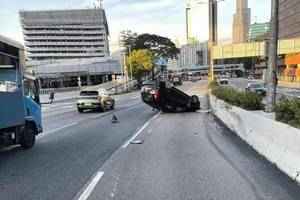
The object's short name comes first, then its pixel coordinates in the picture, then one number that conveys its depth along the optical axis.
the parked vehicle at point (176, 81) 101.85
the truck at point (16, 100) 10.41
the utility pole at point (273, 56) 13.66
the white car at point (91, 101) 30.67
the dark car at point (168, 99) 26.89
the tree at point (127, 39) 118.12
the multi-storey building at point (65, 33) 150.25
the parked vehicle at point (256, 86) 43.86
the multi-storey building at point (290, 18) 97.62
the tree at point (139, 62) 103.00
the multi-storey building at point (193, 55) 158.12
